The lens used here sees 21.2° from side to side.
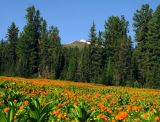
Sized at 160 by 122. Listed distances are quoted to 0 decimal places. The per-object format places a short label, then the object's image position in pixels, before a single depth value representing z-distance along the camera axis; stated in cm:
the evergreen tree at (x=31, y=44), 8544
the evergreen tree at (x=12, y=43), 9038
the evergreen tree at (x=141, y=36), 7638
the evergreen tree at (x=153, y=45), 7504
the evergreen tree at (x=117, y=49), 7212
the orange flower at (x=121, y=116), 645
